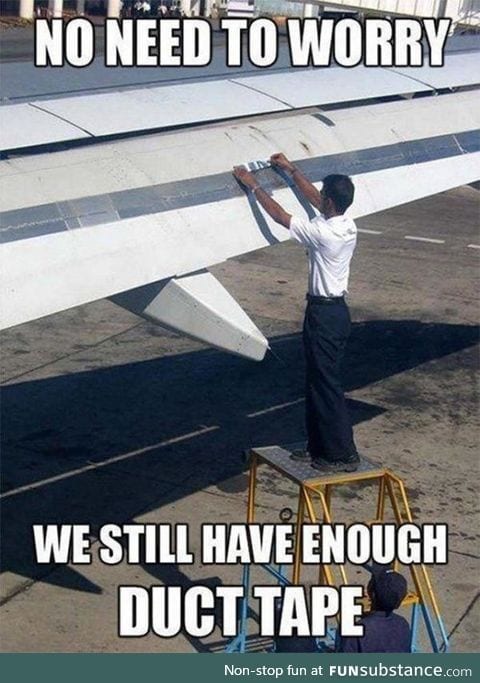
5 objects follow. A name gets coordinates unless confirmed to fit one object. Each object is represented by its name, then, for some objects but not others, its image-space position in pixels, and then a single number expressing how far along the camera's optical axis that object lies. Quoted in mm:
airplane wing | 6996
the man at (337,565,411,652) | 7656
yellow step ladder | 8531
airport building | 39812
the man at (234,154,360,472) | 8711
